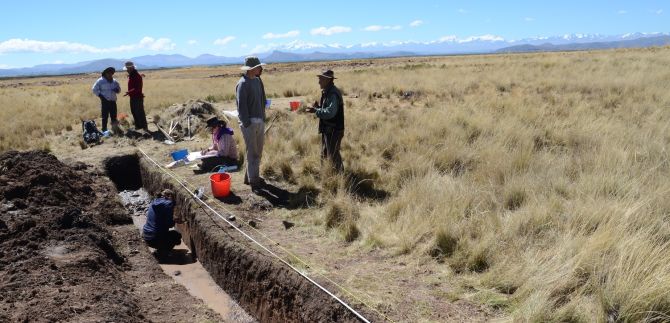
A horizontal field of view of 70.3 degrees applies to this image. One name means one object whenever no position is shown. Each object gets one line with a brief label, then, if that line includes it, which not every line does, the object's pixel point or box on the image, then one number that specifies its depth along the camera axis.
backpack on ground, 11.94
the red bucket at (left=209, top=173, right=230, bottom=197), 7.19
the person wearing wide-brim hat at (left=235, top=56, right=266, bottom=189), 6.90
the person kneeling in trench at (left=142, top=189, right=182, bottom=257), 6.93
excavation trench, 4.46
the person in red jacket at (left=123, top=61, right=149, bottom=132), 12.30
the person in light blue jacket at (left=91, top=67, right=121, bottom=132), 12.31
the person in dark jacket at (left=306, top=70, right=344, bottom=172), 7.07
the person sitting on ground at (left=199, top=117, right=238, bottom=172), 8.93
